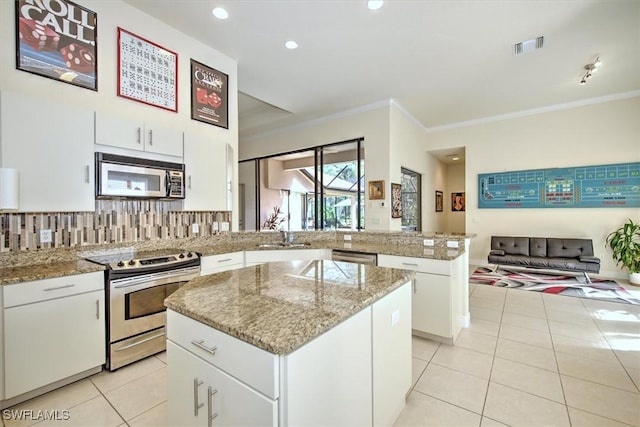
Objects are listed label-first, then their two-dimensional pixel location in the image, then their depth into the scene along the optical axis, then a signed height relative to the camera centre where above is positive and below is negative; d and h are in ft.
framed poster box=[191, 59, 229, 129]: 10.36 +4.62
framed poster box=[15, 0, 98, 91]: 6.88 +4.55
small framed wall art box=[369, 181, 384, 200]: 15.70 +1.40
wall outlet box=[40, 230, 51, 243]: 7.34 -0.52
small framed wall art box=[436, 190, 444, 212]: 24.79 +1.18
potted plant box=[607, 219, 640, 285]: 14.65 -1.83
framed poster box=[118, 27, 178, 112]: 8.53 +4.64
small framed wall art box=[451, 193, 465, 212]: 27.30 +1.18
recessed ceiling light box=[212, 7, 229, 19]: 8.61 +6.31
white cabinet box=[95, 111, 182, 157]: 7.66 +2.39
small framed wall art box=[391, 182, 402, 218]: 15.81 +0.81
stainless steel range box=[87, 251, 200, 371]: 7.13 -2.21
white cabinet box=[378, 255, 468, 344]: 8.55 -2.56
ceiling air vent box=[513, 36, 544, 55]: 10.47 +6.42
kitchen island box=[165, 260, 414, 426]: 2.99 -1.70
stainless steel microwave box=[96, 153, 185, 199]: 7.66 +1.12
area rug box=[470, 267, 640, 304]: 13.14 -3.75
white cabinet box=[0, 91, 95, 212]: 6.32 +1.57
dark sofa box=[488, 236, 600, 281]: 15.44 -2.40
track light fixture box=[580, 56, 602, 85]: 12.14 +6.52
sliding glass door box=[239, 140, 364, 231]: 17.98 +1.99
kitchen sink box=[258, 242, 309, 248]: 11.30 -1.25
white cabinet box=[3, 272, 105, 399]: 5.80 -2.55
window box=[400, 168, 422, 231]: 18.80 +1.01
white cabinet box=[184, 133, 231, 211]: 9.62 +1.50
